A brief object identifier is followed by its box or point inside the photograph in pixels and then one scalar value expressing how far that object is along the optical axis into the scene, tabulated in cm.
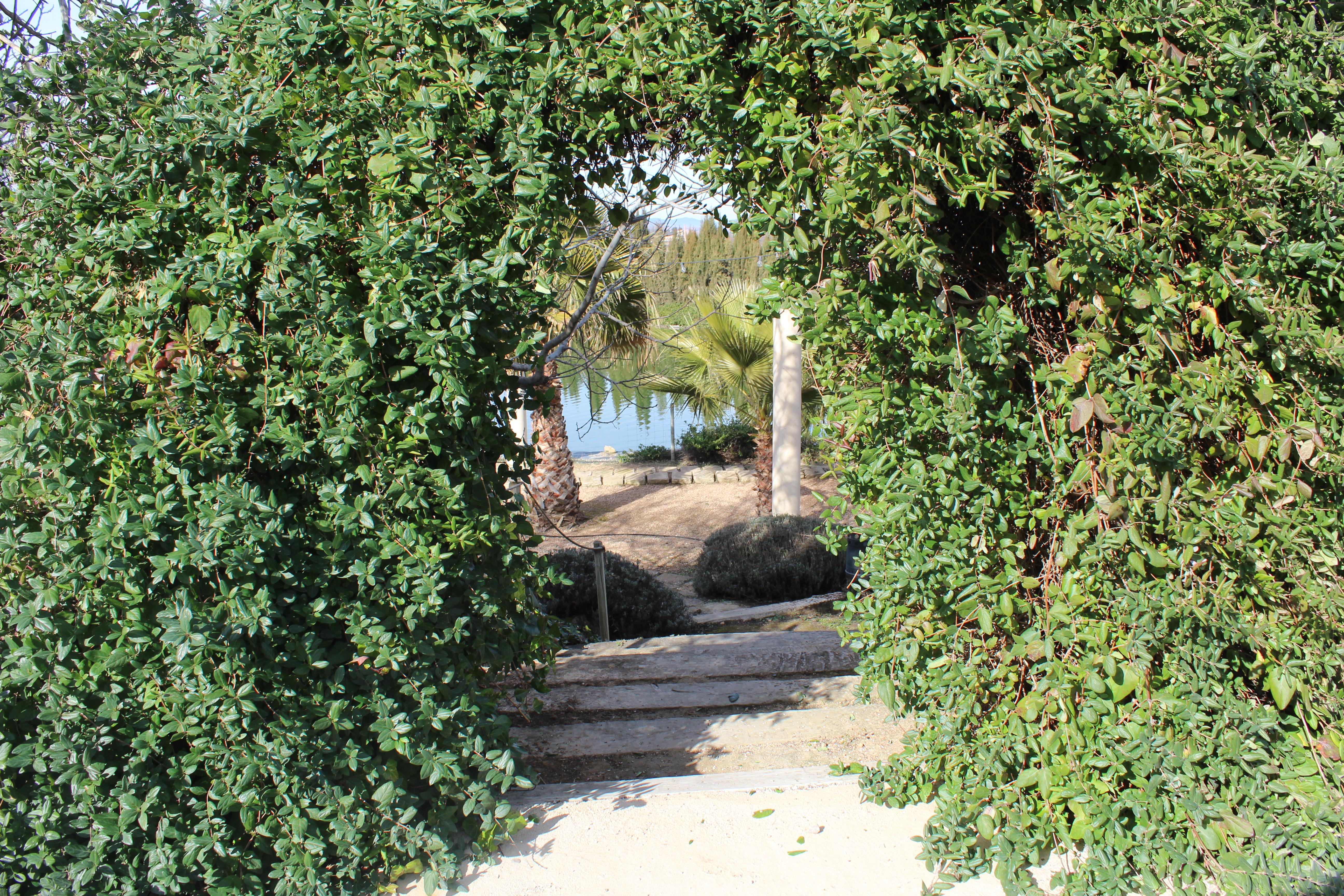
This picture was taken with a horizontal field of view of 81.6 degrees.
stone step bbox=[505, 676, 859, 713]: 360
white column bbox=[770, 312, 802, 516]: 982
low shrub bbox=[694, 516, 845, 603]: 787
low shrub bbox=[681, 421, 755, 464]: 1709
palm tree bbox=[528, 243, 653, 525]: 900
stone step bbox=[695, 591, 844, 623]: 672
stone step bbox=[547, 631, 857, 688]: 388
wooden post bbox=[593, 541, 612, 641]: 525
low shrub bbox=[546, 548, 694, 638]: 602
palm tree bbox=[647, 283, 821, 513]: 1034
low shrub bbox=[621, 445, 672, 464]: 1794
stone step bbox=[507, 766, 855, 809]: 262
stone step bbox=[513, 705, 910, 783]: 317
